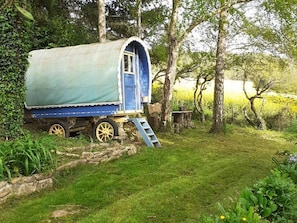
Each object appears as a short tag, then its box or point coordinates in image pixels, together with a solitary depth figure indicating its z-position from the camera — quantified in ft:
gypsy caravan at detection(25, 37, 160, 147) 29.04
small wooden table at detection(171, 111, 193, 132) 39.05
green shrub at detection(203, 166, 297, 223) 10.87
